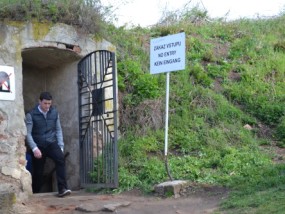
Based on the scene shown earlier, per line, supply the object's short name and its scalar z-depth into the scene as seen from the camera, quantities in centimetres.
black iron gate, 795
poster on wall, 745
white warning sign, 760
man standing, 777
